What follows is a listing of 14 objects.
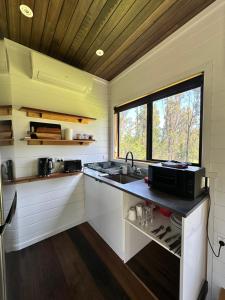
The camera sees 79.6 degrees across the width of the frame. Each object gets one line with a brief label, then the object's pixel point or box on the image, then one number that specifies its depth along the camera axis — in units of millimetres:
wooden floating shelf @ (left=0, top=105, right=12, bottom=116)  1056
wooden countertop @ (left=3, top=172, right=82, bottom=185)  1632
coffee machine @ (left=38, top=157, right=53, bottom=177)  1797
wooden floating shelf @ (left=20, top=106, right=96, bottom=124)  1725
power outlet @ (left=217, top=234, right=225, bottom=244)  1192
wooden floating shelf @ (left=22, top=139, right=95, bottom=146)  1770
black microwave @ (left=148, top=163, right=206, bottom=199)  1110
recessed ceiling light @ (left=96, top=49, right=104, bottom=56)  1771
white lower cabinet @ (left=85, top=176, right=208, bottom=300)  965
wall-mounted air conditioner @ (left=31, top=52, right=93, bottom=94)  1631
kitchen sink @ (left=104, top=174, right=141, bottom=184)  1919
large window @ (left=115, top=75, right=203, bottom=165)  1504
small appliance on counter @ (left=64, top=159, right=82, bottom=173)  2041
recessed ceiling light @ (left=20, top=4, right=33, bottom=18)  1202
